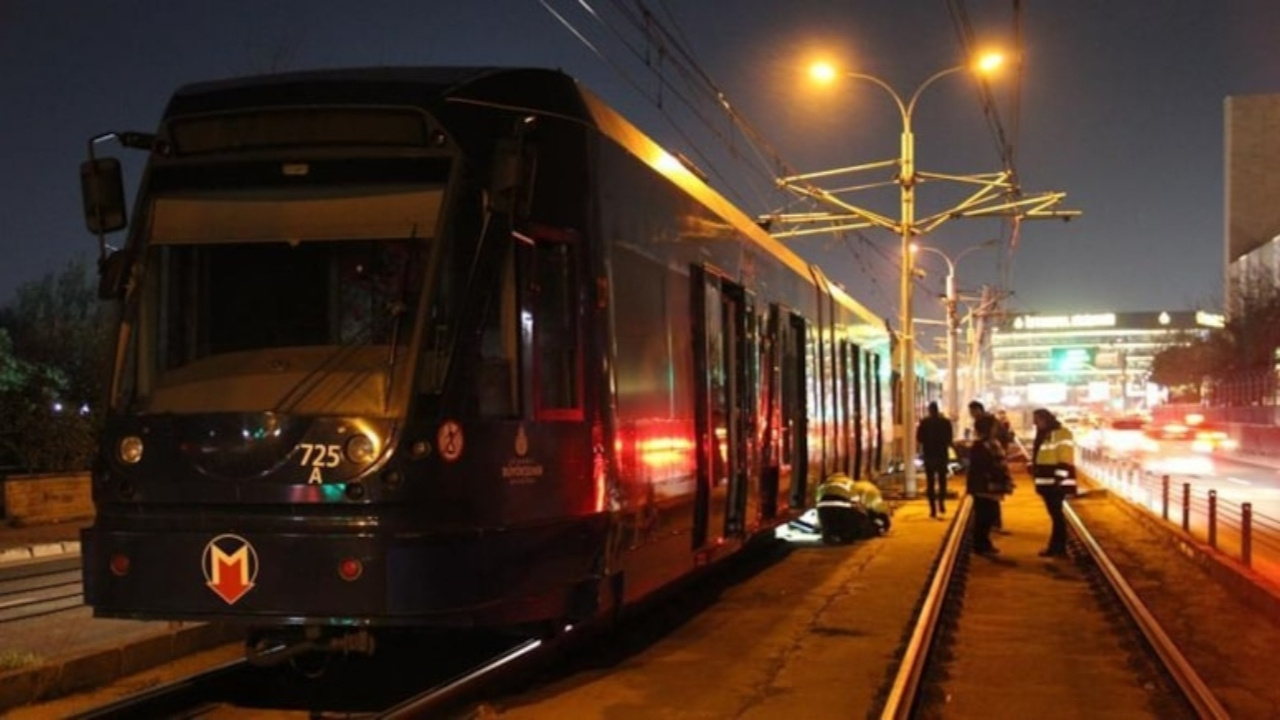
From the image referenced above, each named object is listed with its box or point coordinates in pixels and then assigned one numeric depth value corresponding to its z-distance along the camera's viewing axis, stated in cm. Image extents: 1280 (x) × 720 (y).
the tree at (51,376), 2519
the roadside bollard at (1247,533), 1297
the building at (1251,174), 9800
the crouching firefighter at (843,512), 1748
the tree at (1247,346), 6700
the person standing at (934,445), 2077
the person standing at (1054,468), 1568
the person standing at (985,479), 1636
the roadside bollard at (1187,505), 1653
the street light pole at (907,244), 2523
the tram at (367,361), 682
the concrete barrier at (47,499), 2302
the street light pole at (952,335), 4272
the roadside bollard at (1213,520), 1459
